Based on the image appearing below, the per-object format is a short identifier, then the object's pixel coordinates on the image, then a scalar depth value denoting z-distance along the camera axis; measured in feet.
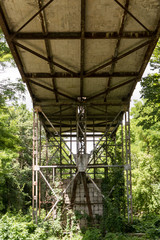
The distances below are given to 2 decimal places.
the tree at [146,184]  83.30
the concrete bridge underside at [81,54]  33.58
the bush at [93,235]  41.47
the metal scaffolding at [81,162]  48.98
